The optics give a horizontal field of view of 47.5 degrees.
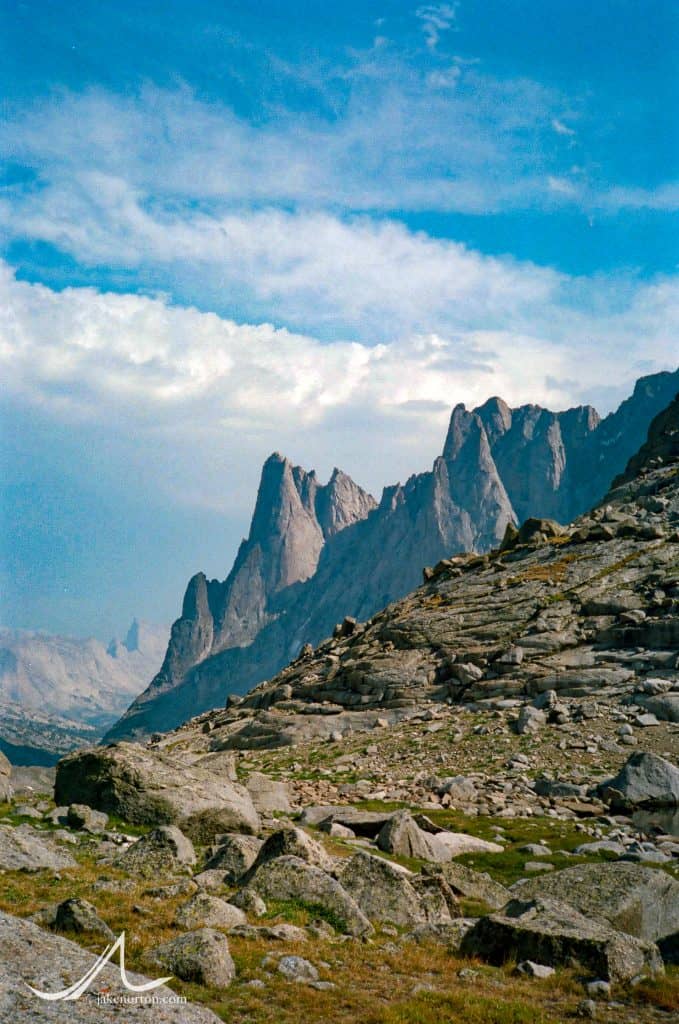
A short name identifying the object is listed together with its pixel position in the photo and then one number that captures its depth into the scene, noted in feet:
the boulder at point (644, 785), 101.45
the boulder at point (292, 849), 64.95
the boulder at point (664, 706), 137.90
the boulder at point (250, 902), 55.35
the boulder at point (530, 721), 141.95
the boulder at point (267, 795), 105.29
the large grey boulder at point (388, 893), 59.21
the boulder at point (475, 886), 67.05
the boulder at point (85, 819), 79.54
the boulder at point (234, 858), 66.28
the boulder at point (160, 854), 66.03
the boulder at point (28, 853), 62.85
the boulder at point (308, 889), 55.06
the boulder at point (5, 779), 96.88
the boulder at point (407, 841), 82.12
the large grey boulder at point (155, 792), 83.92
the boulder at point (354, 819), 94.27
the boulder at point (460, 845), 84.33
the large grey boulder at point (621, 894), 56.03
